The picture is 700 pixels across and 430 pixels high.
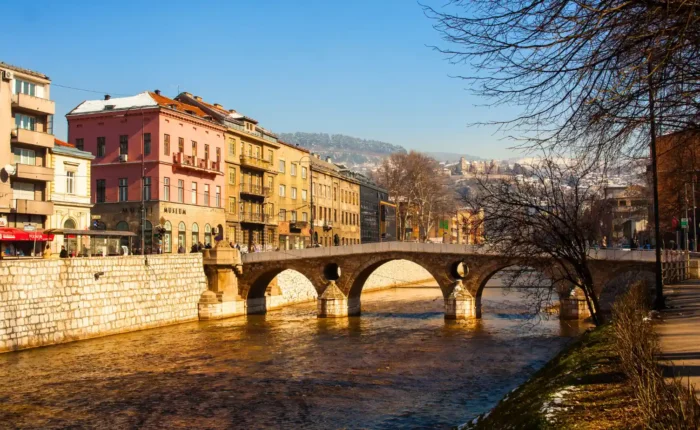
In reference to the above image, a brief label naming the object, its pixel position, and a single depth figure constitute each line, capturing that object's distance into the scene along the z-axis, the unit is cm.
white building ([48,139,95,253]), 3794
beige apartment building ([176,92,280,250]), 5256
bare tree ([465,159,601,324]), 1756
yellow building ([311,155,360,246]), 6825
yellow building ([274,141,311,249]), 6081
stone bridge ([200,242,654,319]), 3878
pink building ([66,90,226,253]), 4394
